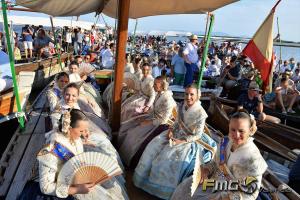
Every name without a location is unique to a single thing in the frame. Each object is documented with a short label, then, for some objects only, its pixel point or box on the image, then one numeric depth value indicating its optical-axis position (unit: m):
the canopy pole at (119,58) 2.98
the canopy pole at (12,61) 3.10
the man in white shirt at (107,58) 8.37
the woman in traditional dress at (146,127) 3.28
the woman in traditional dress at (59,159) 1.86
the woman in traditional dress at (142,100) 4.12
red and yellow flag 4.29
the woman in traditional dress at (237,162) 1.94
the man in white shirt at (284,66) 11.42
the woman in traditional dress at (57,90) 3.56
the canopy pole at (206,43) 3.61
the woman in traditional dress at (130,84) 4.98
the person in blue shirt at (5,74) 4.27
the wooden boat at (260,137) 3.64
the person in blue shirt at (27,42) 9.62
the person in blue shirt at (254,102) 4.55
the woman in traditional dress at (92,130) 2.76
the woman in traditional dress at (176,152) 2.69
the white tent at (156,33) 22.05
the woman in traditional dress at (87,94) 4.21
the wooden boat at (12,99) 3.99
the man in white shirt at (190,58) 6.83
